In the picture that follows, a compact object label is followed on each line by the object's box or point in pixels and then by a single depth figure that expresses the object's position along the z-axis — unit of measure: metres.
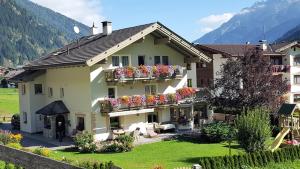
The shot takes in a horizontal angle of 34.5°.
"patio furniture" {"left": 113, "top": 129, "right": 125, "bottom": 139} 33.74
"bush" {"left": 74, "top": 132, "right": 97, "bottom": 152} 30.86
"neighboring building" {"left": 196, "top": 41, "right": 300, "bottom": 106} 55.94
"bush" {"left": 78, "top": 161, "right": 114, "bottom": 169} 18.30
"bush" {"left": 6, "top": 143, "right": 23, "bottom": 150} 25.15
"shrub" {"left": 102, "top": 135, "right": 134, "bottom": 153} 30.91
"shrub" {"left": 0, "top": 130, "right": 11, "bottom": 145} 28.47
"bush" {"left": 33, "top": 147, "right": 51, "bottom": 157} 23.40
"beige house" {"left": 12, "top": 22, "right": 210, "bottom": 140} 34.88
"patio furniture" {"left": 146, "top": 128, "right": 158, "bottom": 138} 36.47
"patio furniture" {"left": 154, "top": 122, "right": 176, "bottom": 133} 38.19
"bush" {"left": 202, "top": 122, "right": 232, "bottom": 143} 33.84
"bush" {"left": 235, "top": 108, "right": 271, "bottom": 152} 25.58
